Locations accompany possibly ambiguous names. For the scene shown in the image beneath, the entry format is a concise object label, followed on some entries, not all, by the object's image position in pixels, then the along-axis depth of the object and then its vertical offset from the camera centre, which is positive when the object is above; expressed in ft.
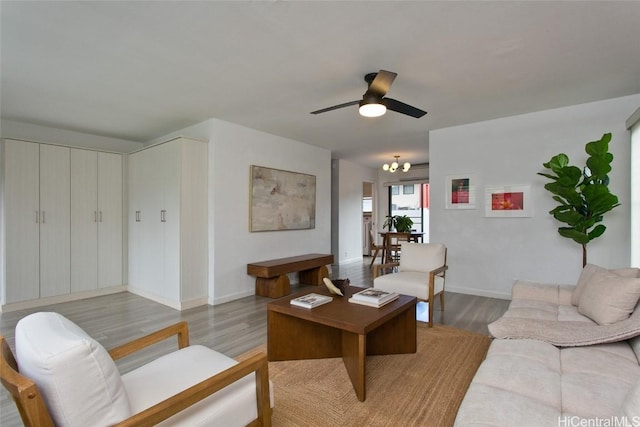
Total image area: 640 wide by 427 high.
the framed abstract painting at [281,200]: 15.47 +0.78
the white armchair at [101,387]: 3.28 -2.07
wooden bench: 14.39 -2.68
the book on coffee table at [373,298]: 7.84 -2.16
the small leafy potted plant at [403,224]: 21.09 -0.69
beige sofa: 3.86 -2.44
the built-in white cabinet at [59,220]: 13.03 -0.19
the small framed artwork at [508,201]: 13.50 +0.51
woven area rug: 5.95 -3.82
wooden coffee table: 7.18 -3.08
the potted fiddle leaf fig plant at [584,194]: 10.39 +0.63
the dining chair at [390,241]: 20.60 -1.87
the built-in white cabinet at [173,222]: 13.08 -0.29
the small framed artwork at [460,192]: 14.84 +1.05
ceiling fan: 8.46 +3.30
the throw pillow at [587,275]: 7.16 -1.54
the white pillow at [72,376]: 3.30 -1.74
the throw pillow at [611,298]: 6.18 -1.76
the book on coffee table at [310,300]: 7.79 -2.21
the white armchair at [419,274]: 10.52 -2.27
